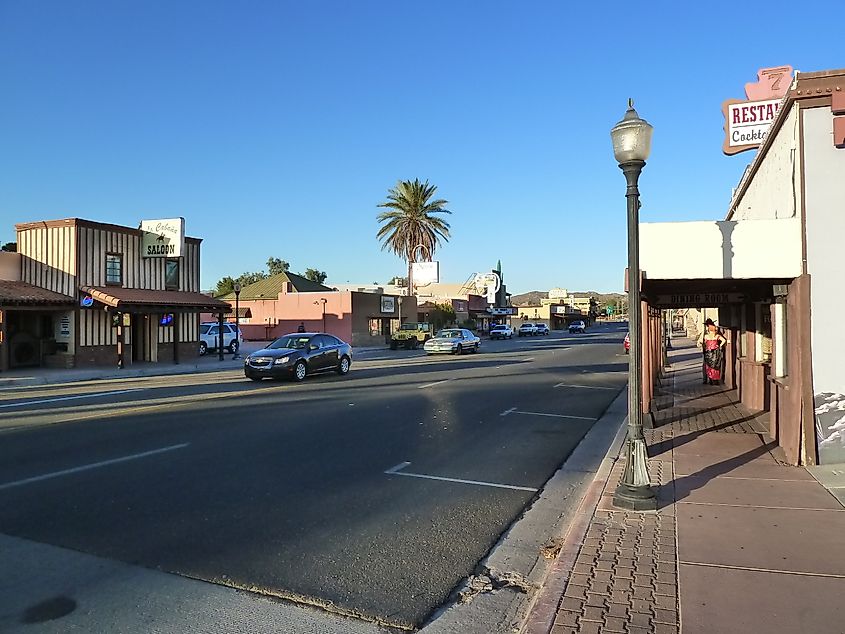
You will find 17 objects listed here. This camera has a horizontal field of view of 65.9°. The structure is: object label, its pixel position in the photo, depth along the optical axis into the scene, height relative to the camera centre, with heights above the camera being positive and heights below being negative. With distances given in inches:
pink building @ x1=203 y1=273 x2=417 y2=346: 1899.6 +35.7
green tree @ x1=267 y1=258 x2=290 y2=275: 4367.1 +395.9
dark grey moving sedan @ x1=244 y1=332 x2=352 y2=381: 781.9 -42.0
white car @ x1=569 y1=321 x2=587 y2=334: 3314.0 -29.3
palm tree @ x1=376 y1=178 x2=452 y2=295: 2276.1 +361.9
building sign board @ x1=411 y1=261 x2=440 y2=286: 2657.5 +204.3
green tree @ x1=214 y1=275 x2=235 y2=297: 3136.8 +192.9
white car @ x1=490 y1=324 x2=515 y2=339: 2544.3 -39.0
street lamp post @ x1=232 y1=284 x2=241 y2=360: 1339.1 -28.2
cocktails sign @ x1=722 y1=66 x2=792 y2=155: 587.5 +194.2
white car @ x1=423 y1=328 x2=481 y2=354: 1397.6 -42.5
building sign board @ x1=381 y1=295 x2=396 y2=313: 2050.9 +60.4
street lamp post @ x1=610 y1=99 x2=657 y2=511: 254.2 +6.7
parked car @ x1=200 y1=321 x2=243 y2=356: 1451.8 -28.7
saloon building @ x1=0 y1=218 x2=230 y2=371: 997.8 +52.8
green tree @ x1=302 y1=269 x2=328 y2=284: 4042.8 +304.6
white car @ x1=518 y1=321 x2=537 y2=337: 2977.9 -37.9
